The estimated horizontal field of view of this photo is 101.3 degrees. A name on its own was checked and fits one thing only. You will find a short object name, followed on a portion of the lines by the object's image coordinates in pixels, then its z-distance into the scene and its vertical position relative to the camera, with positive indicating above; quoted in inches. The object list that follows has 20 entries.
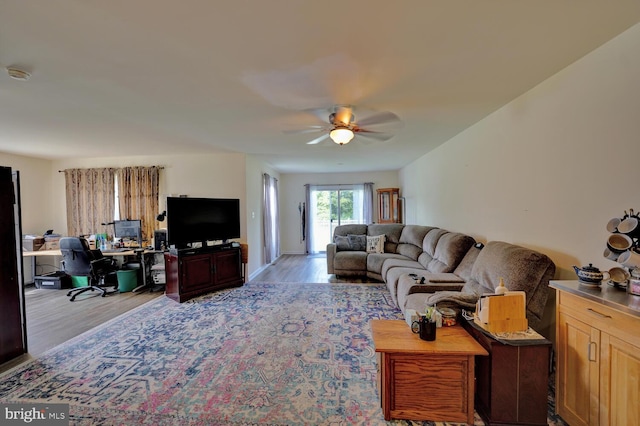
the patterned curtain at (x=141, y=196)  196.2 +10.4
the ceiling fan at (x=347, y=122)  101.4 +33.3
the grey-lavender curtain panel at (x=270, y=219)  236.2 -10.8
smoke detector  74.7 +40.1
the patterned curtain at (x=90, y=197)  201.5 +9.9
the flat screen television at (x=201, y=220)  153.8 -7.1
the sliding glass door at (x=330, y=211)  308.2 -4.6
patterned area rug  68.4 -53.0
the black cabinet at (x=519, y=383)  60.2 -41.3
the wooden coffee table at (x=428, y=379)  63.1 -42.4
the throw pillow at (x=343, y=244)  214.2 -30.5
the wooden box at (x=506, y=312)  64.7 -26.8
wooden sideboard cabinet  47.5 -30.7
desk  170.9 -28.5
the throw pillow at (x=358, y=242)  213.8 -29.1
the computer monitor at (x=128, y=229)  187.6 -13.9
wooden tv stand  153.0 -38.9
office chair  159.8 -32.2
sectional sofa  78.4 -29.1
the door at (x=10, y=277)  92.1 -23.7
